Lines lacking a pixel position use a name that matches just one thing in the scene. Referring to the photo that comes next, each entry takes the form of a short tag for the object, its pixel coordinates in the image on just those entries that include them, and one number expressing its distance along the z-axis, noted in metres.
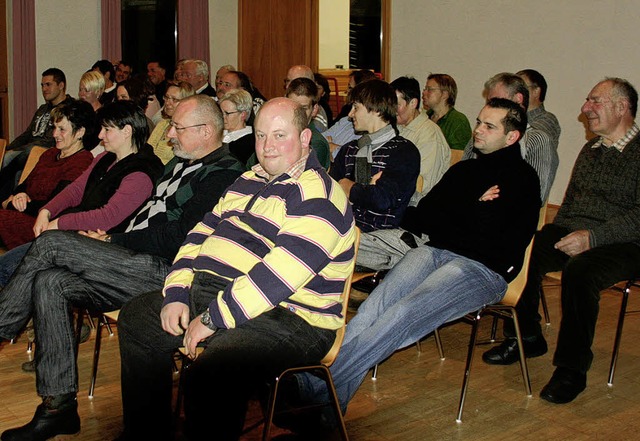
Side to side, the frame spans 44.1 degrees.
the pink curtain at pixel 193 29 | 10.18
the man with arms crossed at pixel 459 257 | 2.82
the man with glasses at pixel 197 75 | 7.30
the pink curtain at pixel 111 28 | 9.71
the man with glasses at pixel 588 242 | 3.12
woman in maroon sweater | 4.11
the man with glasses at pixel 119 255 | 2.70
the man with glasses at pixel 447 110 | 5.63
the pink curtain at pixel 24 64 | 9.21
